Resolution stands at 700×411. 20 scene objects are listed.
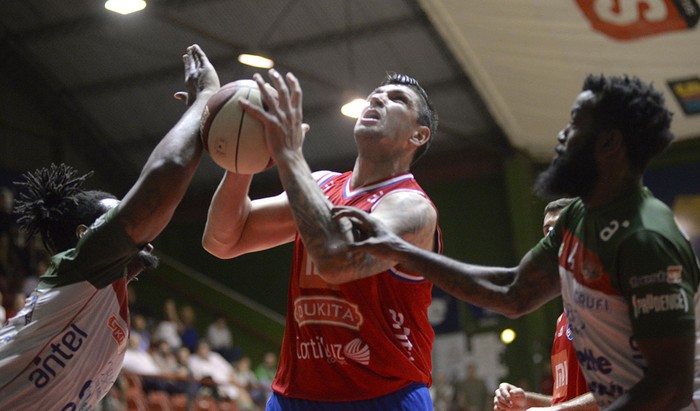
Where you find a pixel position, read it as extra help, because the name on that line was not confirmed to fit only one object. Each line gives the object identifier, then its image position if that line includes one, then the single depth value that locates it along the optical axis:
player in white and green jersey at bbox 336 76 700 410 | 3.14
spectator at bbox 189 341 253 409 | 15.20
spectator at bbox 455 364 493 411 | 18.92
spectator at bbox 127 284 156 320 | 18.00
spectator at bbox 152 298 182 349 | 16.17
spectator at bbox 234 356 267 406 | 16.16
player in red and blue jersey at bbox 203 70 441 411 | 4.07
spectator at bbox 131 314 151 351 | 14.65
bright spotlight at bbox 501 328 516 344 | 19.86
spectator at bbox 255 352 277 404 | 18.08
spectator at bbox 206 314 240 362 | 18.25
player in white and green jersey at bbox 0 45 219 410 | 4.02
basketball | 4.21
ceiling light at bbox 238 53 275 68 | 15.83
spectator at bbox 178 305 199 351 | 17.47
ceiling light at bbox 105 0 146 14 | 13.36
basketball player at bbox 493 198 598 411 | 5.12
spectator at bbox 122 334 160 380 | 13.48
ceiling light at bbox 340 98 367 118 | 16.41
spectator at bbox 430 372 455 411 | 18.67
